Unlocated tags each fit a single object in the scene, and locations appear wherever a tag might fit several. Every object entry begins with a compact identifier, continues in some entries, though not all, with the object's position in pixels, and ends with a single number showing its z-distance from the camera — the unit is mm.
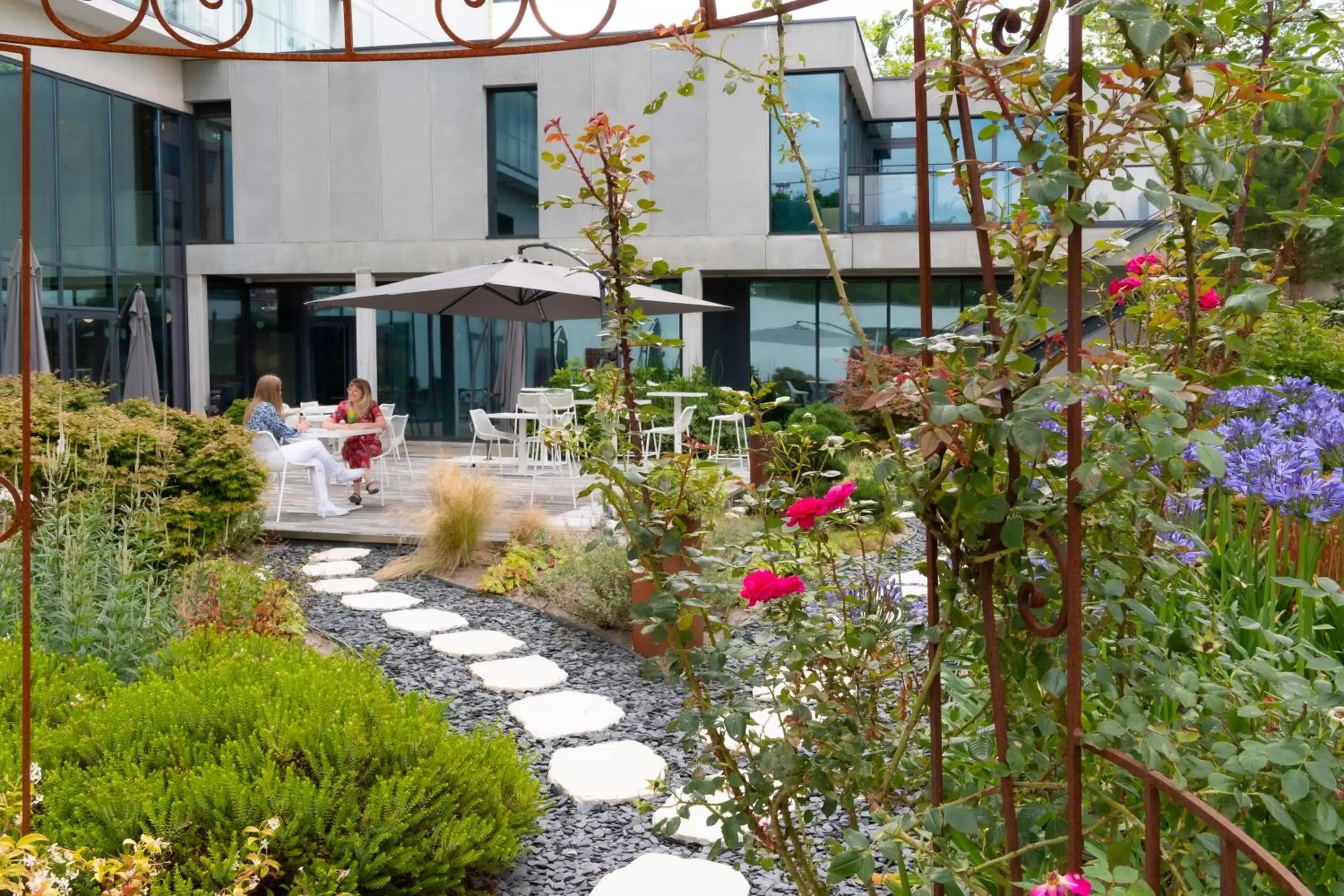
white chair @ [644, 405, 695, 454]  9977
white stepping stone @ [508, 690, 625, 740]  3736
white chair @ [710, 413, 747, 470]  11797
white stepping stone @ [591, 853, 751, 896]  2543
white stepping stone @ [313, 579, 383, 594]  6113
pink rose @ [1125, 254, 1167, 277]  1601
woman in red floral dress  9383
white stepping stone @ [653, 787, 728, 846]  2816
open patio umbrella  8312
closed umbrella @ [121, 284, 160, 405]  12797
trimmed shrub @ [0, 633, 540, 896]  2146
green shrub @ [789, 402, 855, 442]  11500
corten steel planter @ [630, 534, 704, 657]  4137
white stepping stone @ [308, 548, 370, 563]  7172
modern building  14641
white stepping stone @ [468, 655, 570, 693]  4301
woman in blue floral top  8750
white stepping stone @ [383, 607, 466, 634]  5211
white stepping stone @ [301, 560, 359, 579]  6621
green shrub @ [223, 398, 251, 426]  15336
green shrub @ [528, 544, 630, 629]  5133
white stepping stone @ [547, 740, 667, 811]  3148
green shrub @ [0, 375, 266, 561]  5461
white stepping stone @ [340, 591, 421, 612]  5676
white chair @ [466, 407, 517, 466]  10562
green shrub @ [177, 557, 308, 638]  4340
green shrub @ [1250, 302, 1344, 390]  7172
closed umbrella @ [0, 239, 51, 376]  10602
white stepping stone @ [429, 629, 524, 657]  4801
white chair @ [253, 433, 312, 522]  8547
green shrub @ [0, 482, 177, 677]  3695
